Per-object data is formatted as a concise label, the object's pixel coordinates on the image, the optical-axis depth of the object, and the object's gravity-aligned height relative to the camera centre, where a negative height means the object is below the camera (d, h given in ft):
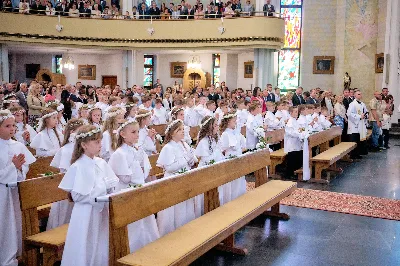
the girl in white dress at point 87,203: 15.02 -3.86
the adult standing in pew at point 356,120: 45.11 -3.11
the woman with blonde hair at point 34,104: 41.95 -1.76
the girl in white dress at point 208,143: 23.41 -2.87
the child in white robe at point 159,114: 43.13 -2.71
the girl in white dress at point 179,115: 28.91 -1.82
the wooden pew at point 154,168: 23.97 -4.30
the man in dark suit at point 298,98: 48.60 -1.12
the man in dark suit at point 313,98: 48.60 -1.12
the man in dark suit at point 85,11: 72.38 +11.62
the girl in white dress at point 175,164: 19.11 -3.50
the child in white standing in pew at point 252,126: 36.94 -3.11
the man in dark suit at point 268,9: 69.92 +11.78
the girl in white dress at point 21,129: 24.75 -2.57
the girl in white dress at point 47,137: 23.86 -2.74
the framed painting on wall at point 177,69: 83.79 +3.07
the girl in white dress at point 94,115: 27.27 -1.77
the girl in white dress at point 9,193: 16.99 -4.10
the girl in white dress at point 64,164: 18.99 -3.48
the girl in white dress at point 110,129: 22.86 -2.21
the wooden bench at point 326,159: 33.24 -5.16
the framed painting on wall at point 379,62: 68.39 +3.90
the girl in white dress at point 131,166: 17.26 -3.17
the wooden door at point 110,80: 81.56 +0.93
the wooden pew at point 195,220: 14.05 -5.11
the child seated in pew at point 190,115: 44.98 -2.83
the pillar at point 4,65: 65.91 +2.74
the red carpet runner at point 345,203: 25.60 -6.80
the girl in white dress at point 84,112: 29.19 -1.70
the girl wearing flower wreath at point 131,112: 29.53 -1.68
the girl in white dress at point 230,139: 25.80 -2.95
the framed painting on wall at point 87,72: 82.94 +2.33
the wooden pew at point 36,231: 15.90 -5.25
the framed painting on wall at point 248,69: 78.07 +3.00
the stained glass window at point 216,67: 82.23 +3.44
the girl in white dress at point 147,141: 27.06 -3.24
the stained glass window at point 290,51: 81.05 +6.32
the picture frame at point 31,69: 82.79 +2.74
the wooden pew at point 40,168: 21.85 -3.97
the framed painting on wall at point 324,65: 77.25 +3.77
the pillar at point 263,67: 70.44 +3.01
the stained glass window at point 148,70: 84.99 +2.78
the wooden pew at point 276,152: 35.37 -5.12
